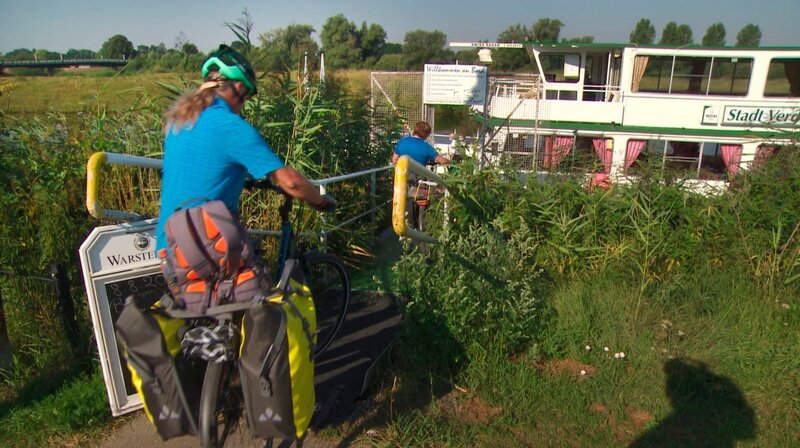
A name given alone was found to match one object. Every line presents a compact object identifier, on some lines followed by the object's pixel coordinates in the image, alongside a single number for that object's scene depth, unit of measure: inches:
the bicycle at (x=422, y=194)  197.9
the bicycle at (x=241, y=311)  88.4
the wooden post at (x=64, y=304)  135.5
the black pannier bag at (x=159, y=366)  84.5
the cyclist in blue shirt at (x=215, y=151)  89.5
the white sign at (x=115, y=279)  115.8
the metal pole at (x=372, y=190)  244.3
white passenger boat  472.7
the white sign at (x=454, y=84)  498.9
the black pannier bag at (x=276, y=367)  83.3
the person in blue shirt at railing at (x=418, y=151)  271.0
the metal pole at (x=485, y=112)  472.4
